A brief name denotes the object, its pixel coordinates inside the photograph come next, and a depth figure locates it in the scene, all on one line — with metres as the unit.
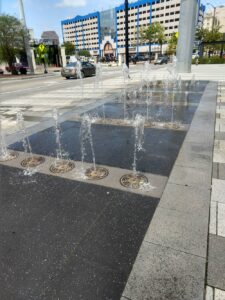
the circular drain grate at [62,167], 4.19
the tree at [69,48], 87.44
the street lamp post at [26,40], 30.25
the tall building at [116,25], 92.12
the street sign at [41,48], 36.19
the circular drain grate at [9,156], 4.86
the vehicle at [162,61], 46.23
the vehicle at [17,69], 33.22
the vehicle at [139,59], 57.17
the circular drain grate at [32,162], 4.48
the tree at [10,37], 29.37
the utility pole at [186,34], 19.06
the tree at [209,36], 49.47
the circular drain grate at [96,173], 3.91
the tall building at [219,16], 90.78
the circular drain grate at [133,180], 3.62
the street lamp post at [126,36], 17.09
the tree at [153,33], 64.69
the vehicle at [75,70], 22.19
